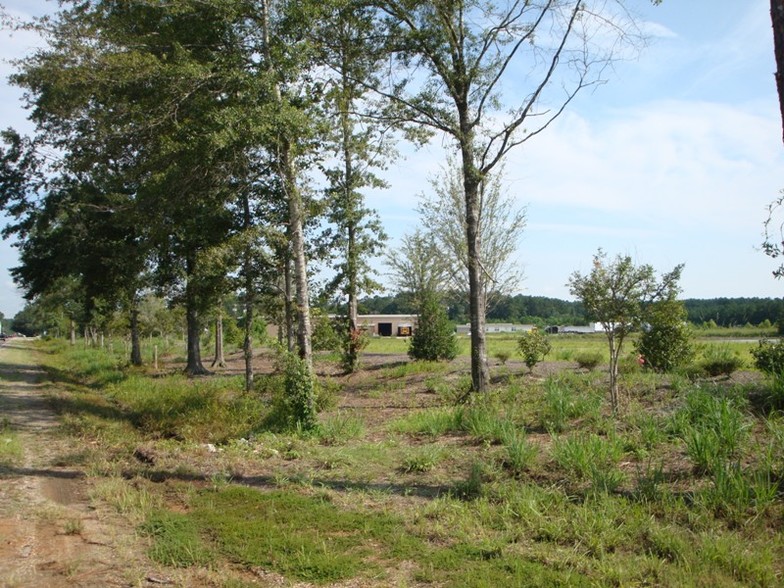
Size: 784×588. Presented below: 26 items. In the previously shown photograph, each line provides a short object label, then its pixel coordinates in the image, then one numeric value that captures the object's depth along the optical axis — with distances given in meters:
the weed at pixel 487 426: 9.35
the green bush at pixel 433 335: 23.22
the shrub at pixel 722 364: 13.34
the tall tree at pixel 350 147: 14.41
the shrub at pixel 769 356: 11.23
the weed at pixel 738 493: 5.91
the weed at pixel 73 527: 6.83
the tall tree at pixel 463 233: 24.91
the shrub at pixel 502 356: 21.98
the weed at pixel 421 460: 8.70
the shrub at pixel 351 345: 22.12
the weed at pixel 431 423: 11.09
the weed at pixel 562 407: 10.11
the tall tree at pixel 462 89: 14.11
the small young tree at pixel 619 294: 10.68
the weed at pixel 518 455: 8.04
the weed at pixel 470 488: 7.43
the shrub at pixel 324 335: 17.78
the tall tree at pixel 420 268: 34.62
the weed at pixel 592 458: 7.07
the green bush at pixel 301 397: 12.16
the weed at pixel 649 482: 6.56
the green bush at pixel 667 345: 15.09
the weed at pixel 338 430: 11.47
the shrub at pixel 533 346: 17.84
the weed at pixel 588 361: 18.31
